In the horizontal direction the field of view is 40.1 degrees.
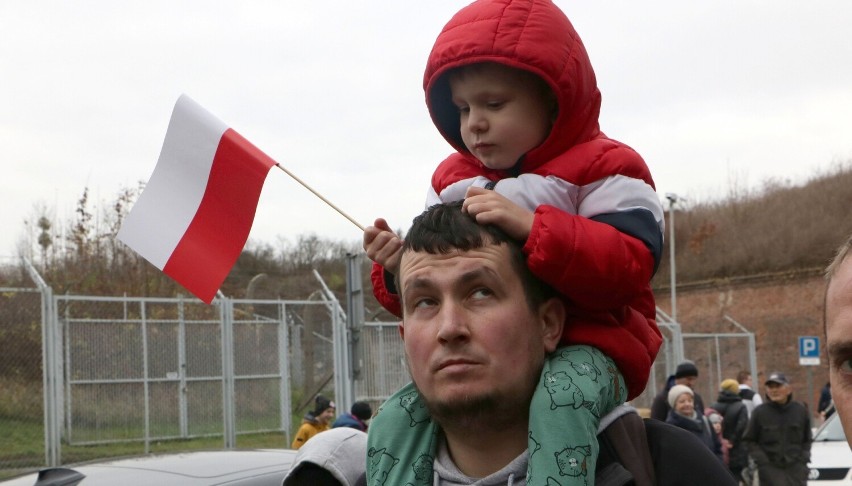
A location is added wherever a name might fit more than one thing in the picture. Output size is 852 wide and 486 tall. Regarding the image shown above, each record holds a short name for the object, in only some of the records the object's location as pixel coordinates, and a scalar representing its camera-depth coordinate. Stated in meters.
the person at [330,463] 2.94
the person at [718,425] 13.60
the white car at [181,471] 4.85
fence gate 13.44
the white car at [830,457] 11.00
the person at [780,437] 12.12
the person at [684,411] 11.70
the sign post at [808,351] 24.85
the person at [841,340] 1.43
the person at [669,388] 12.79
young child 2.18
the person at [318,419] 12.10
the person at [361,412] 11.30
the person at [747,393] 16.73
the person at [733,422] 13.73
